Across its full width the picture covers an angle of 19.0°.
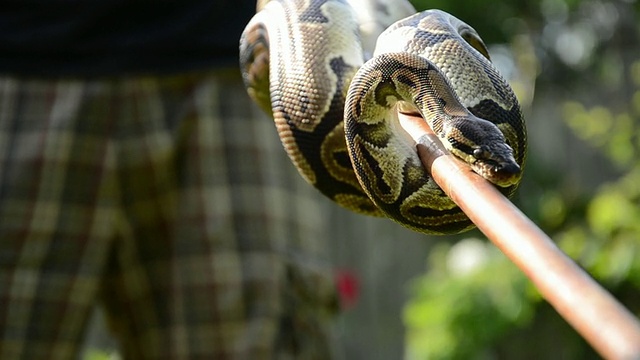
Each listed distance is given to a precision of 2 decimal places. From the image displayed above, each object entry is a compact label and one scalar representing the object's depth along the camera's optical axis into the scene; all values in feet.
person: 18.92
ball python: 9.04
